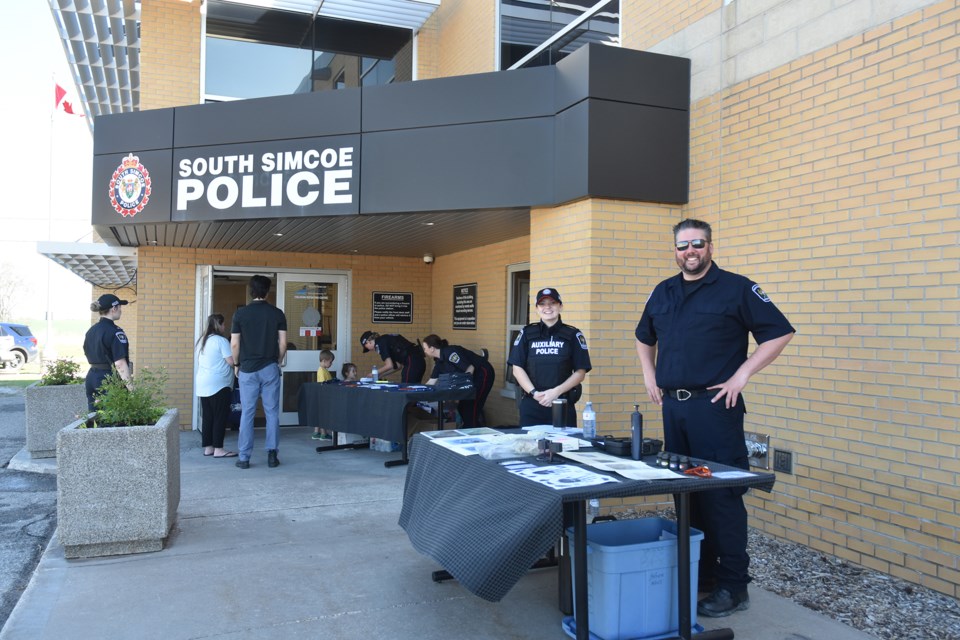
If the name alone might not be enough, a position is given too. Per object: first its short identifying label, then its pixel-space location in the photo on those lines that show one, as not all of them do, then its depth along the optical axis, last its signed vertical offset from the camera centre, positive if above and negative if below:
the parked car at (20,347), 27.69 -1.13
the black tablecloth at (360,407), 7.89 -1.01
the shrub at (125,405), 4.95 -0.59
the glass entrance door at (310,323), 11.20 +0.00
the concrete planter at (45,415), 8.23 -1.11
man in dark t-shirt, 7.70 -0.38
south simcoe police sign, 7.55 +1.56
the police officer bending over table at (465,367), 9.08 -0.54
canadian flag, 18.02 +5.46
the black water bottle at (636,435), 3.62 -0.55
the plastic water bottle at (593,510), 5.28 -1.40
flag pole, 31.15 -1.27
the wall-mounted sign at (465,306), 10.53 +0.29
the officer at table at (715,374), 3.78 -0.24
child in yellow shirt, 9.97 -0.71
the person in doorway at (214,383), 8.41 -0.73
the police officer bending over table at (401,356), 9.83 -0.44
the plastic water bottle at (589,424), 4.30 -0.59
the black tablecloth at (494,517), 2.95 -0.87
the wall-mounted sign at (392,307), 11.66 +0.27
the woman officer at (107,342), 7.45 -0.23
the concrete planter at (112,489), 4.67 -1.12
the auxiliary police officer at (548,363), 5.34 -0.28
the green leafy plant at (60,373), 8.73 -0.67
